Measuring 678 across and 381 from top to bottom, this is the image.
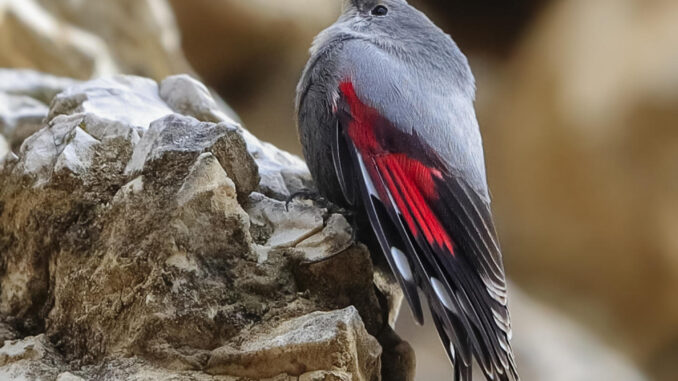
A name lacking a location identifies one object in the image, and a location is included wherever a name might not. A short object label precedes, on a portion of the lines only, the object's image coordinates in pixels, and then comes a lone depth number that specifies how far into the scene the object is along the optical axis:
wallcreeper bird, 2.89
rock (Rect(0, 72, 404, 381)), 2.88
